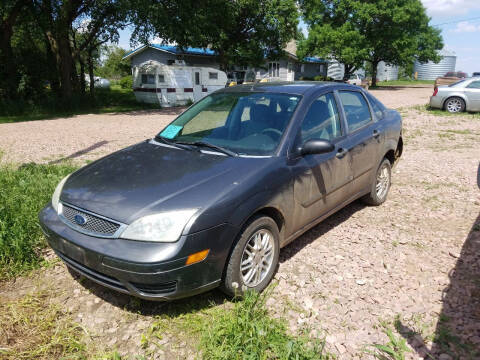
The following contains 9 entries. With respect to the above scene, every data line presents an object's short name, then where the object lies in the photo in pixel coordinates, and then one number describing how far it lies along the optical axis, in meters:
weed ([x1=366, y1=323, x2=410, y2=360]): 2.37
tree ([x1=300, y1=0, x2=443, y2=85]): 32.78
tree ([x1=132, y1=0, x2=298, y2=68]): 15.55
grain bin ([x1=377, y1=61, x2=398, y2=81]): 64.34
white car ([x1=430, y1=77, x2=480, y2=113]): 13.60
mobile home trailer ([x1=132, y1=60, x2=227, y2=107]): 20.41
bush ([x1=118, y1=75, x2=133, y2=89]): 34.00
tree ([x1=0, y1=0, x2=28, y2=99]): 15.63
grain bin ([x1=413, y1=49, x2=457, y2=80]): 65.12
